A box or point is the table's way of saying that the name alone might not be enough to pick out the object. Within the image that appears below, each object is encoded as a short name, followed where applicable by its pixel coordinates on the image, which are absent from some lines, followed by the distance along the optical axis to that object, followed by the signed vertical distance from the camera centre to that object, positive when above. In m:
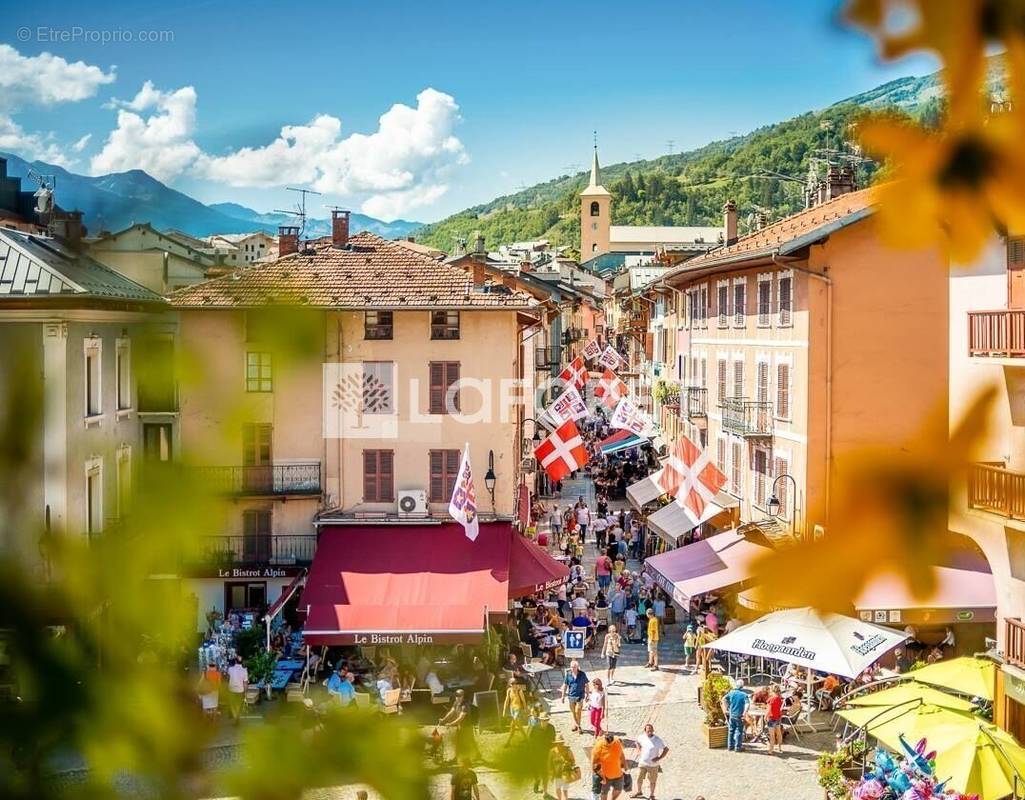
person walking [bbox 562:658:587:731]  18.75 -5.36
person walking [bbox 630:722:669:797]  15.70 -5.33
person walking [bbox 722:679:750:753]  17.53 -5.36
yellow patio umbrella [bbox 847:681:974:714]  14.84 -4.38
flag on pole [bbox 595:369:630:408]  35.34 -0.68
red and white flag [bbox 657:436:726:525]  21.97 -2.18
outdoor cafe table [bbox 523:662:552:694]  21.57 -5.86
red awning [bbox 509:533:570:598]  22.77 -4.12
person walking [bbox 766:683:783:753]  17.67 -5.49
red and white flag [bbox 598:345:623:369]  36.78 +0.26
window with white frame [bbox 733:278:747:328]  27.77 +1.59
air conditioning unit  24.31 -2.89
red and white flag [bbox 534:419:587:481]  25.30 -1.85
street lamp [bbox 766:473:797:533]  21.28 -2.56
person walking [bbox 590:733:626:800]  14.66 -5.09
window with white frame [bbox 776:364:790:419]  23.94 -0.52
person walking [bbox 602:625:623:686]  21.30 -5.25
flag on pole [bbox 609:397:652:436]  29.84 -1.37
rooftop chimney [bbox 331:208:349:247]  27.23 +3.33
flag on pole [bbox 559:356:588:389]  33.38 -0.17
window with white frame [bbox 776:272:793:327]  23.81 +1.45
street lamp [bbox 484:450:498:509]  24.23 -2.32
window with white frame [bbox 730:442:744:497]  27.56 -2.52
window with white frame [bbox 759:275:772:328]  25.55 +1.51
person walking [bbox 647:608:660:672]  21.88 -5.30
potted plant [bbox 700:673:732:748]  17.91 -5.41
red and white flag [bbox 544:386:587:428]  25.69 -0.92
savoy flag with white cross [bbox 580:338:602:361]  42.32 +0.64
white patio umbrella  16.41 -4.14
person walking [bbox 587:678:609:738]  17.83 -5.26
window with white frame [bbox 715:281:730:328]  29.75 +1.71
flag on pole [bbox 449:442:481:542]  21.97 -2.56
